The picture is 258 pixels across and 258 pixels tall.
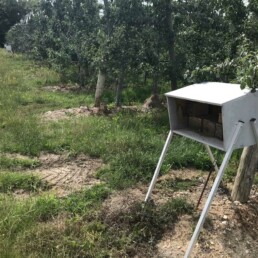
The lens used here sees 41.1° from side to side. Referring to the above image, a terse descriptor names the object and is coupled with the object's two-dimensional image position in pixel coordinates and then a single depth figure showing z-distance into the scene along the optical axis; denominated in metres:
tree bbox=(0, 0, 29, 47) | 46.22
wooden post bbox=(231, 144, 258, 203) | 4.45
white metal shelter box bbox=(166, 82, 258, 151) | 3.25
